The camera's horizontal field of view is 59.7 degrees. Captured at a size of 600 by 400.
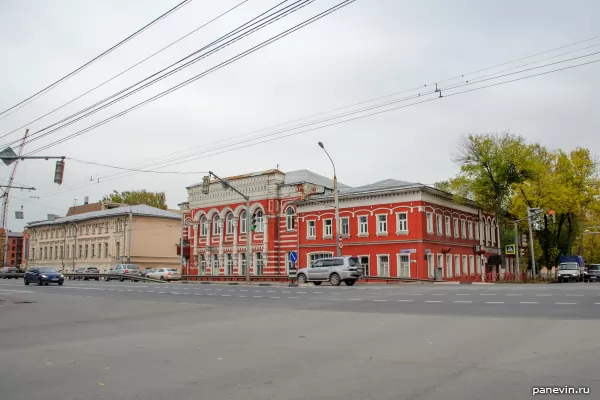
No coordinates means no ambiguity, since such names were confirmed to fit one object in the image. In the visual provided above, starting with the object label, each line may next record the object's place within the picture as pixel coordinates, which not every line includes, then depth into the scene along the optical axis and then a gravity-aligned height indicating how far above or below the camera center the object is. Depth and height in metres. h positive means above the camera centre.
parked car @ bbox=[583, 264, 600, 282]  51.66 -2.03
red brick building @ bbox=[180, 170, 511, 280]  44.06 +2.73
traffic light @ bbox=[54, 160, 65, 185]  21.48 +3.67
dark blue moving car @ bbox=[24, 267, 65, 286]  38.00 -1.10
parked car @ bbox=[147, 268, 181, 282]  52.88 -1.59
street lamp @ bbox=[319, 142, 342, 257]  36.04 +2.84
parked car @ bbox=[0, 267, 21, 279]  69.44 -1.36
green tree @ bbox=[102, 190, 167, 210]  90.19 +10.61
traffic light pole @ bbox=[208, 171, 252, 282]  39.91 +1.15
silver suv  32.23 -0.90
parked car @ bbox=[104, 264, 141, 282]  54.78 -1.08
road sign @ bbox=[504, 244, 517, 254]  44.53 +0.41
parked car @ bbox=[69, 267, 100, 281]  58.38 -1.34
